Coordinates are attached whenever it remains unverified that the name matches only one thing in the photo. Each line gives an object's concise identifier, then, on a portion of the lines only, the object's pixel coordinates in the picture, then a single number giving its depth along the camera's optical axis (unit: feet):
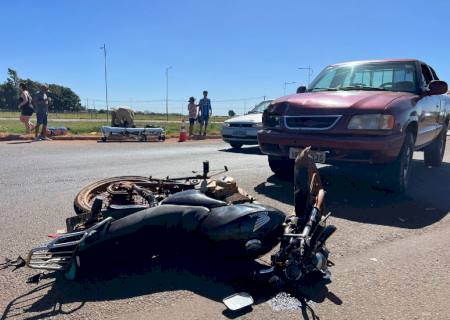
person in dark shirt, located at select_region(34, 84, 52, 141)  42.07
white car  38.32
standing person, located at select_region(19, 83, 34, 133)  45.19
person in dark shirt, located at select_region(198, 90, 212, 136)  52.54
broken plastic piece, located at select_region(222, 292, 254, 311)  8.21
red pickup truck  16.66
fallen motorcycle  8.85
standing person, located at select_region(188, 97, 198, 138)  53.47
